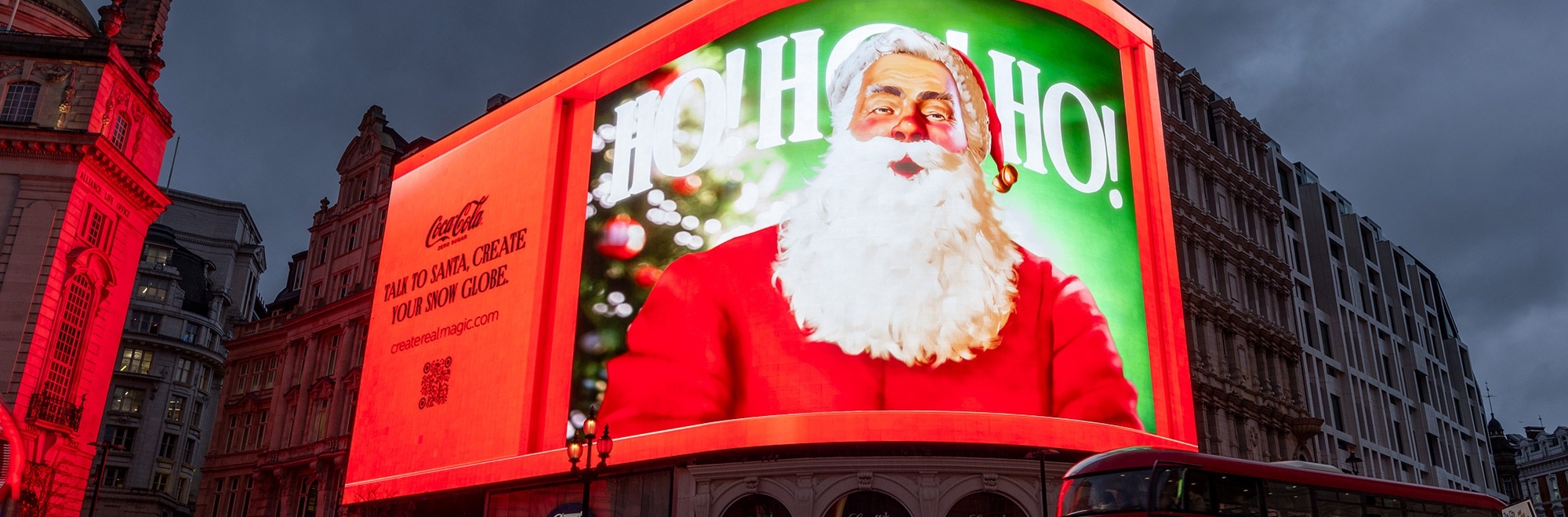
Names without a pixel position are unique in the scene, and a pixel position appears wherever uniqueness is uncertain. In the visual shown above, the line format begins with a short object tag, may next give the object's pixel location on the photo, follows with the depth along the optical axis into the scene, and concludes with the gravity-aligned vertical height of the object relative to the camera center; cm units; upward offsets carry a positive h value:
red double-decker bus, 2080 +388
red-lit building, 3950 +1547
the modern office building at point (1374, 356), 5709 +1867
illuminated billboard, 3422 +1356
